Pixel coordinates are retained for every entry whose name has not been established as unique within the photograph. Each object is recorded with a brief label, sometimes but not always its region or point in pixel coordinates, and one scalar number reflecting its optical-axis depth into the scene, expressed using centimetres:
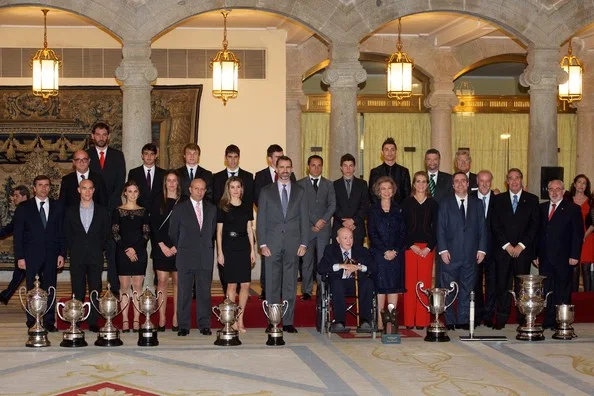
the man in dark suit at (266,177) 1169
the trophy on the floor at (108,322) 1018
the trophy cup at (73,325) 1012
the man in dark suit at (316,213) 1159
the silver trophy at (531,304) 1068
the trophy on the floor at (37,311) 1012
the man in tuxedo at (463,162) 1174
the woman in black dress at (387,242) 1100
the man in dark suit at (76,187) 1119
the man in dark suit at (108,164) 1140
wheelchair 1067
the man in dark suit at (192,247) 1082
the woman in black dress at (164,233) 1093
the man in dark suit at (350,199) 1173
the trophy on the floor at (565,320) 1075
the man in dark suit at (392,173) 1186
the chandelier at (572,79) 1493
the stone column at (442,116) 1764
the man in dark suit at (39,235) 1096
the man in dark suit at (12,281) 1195
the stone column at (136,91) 1231
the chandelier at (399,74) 1477
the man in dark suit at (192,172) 1134
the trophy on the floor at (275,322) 1021
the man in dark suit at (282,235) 1109
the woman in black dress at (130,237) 1083
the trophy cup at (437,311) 1052
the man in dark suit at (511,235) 1134
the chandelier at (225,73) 1408
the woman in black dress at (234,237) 1086
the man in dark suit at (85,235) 1084
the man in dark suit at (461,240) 1125
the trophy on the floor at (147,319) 1020
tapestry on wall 1498
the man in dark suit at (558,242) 1141
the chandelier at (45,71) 1380
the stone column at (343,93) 1267
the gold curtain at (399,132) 1953
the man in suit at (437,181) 1179
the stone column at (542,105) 1307
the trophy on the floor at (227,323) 1015
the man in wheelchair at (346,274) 1077
